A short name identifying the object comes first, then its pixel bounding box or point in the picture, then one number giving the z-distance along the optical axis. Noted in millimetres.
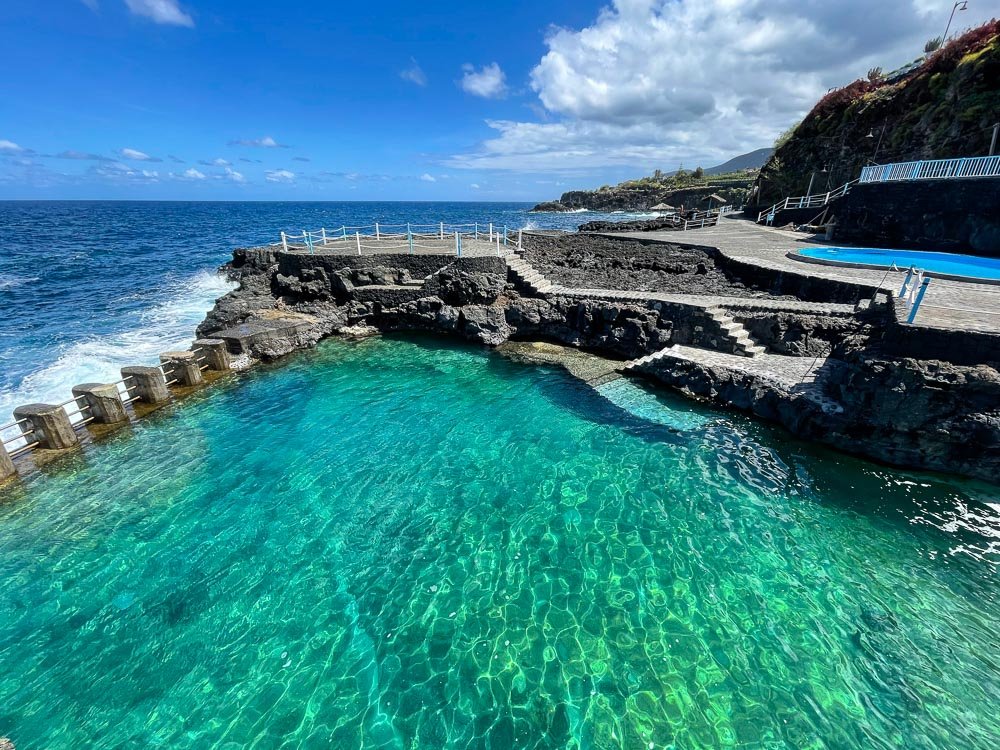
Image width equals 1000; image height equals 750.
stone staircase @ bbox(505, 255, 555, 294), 17781
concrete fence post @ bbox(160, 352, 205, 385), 13070
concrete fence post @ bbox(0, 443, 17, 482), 8766
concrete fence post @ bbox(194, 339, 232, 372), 14164
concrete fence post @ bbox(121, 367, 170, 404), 11906
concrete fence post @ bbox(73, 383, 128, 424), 10859
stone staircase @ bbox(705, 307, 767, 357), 12953
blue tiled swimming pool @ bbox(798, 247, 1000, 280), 14870
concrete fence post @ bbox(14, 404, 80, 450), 9664
